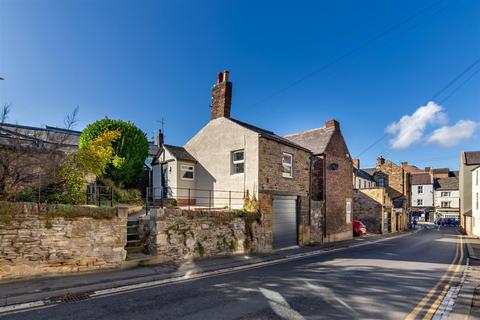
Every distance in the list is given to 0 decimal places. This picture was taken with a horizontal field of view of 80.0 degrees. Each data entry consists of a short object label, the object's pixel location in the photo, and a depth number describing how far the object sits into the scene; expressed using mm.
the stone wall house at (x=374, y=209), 31312
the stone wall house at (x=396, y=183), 41656
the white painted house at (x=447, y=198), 68475
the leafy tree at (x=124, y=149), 19484
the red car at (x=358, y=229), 25547
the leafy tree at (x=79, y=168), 11094
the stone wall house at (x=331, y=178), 20406
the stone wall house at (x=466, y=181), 39584
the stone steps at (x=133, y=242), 10766
